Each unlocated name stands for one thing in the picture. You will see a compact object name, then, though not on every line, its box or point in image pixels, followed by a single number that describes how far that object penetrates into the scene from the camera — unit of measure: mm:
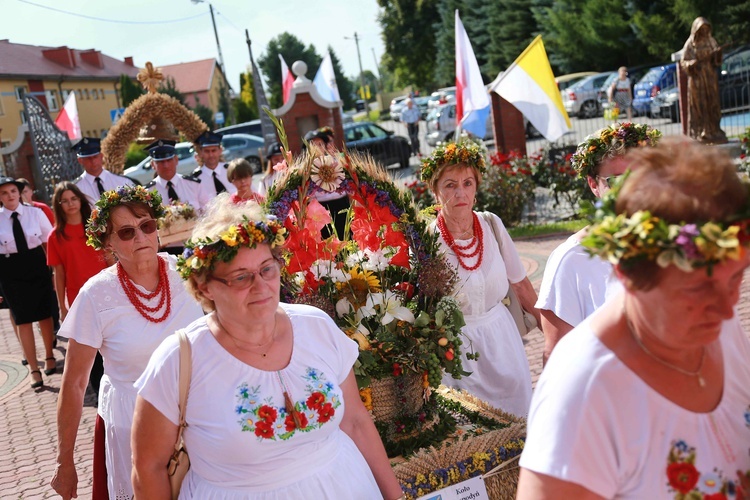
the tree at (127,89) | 53312
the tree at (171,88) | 58356
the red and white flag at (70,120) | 18469
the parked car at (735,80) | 19762
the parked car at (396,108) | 51162
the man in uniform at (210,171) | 10438
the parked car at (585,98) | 30422
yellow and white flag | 13117
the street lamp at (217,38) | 43050
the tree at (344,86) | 85125
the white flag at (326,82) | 19234
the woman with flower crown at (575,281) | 3512
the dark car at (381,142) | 23500
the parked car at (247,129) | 34219
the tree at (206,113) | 65550
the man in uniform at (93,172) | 10248
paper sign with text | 3674
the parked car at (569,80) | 34500
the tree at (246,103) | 58750
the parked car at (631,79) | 29109
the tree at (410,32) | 55094
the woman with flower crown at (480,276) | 4855
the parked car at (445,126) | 26562
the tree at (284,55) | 90019
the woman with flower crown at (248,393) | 2816
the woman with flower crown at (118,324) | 3871
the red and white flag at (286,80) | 20766
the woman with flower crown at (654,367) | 1812
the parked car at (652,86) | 25094
